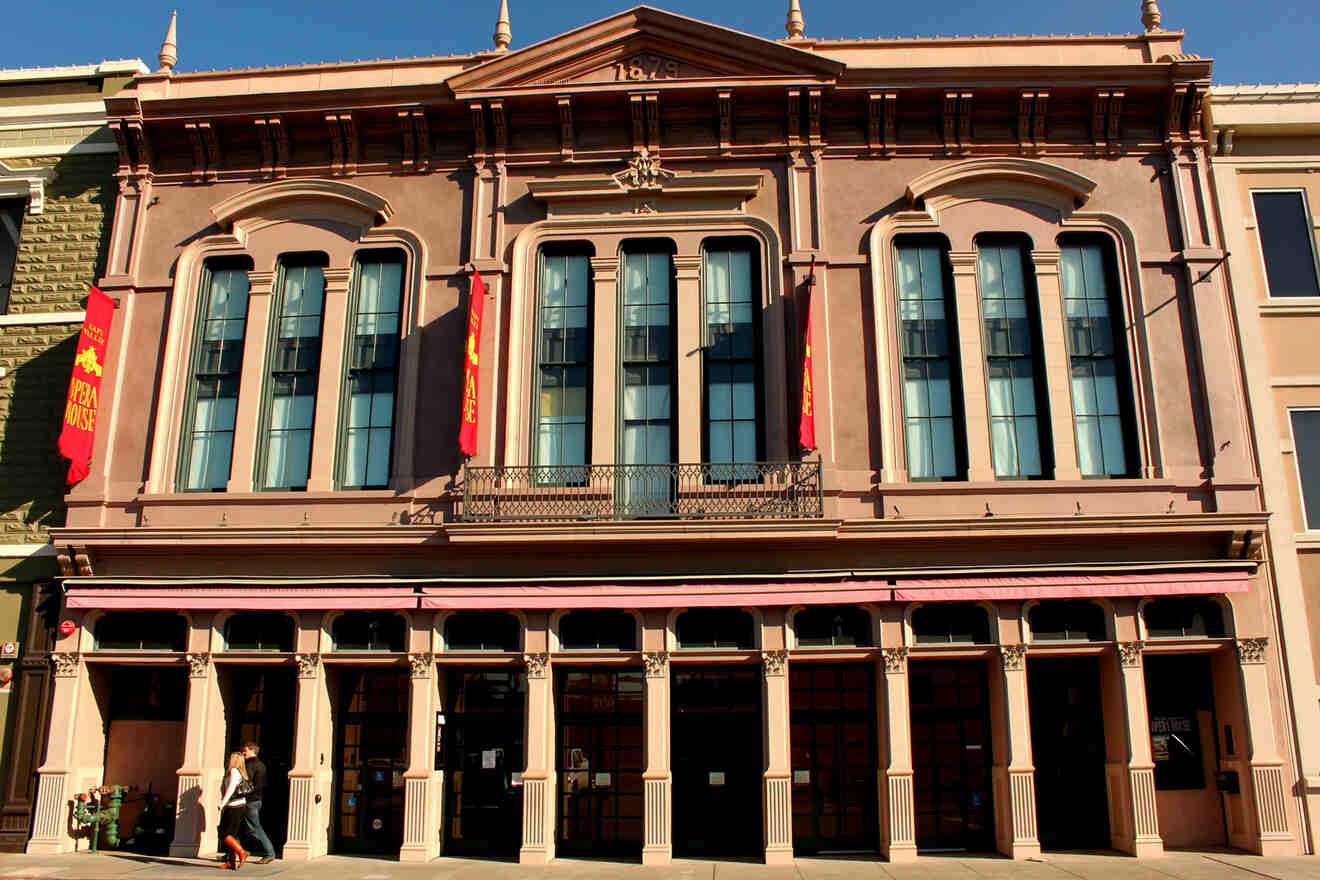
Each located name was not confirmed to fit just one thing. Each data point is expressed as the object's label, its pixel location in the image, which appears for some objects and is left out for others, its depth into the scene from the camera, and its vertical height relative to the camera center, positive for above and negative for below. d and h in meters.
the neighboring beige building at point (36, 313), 16.08 +6.84
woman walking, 13.88 -1.27
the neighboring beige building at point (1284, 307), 15.09 +6.35
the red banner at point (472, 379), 15.41 +5.01
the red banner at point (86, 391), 16.16 +5.12
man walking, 14.14 -1.22
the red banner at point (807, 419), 15.20 +4.31
